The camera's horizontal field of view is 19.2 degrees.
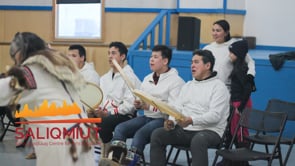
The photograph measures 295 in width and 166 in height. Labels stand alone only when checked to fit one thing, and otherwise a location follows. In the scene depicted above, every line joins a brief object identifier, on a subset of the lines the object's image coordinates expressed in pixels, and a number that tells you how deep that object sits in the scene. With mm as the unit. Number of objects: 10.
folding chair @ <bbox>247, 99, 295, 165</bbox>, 7355
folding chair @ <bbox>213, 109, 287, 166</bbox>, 6728
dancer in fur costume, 4268
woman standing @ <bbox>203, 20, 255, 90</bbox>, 8093
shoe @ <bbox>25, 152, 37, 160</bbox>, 8539
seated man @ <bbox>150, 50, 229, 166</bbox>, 6891
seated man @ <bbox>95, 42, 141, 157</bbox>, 7999
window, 14896
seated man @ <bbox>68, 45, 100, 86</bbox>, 8531
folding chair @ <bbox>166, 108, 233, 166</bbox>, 6997
